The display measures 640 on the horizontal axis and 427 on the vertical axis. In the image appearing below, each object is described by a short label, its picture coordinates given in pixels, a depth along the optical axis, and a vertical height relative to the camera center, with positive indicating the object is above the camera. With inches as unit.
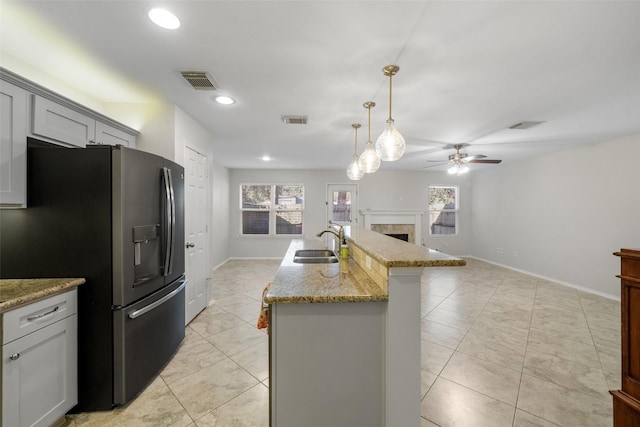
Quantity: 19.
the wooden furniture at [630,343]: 42.4 -22.4
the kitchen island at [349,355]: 54.2 -31.3
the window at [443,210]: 283.9 +2.7
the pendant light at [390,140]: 78.2 +22.6
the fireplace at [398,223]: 272.4 -11.9
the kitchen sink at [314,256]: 94.4 -18.0
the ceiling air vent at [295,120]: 120.6 +45.5
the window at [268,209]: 273.4 +2.8
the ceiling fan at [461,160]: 154.3 +35.4
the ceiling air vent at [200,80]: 81.8 +44.9
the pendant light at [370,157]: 103.7 +22.8
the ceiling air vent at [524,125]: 126.2 +45.1
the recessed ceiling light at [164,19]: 57.2 +45.4
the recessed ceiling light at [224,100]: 98.9 +45.1
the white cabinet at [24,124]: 59.9 +23.6
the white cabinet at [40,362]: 50.7 -33.9
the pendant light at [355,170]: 127.8 +21.9
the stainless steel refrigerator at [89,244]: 65.7 -8.9
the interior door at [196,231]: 115.3 -9.7
